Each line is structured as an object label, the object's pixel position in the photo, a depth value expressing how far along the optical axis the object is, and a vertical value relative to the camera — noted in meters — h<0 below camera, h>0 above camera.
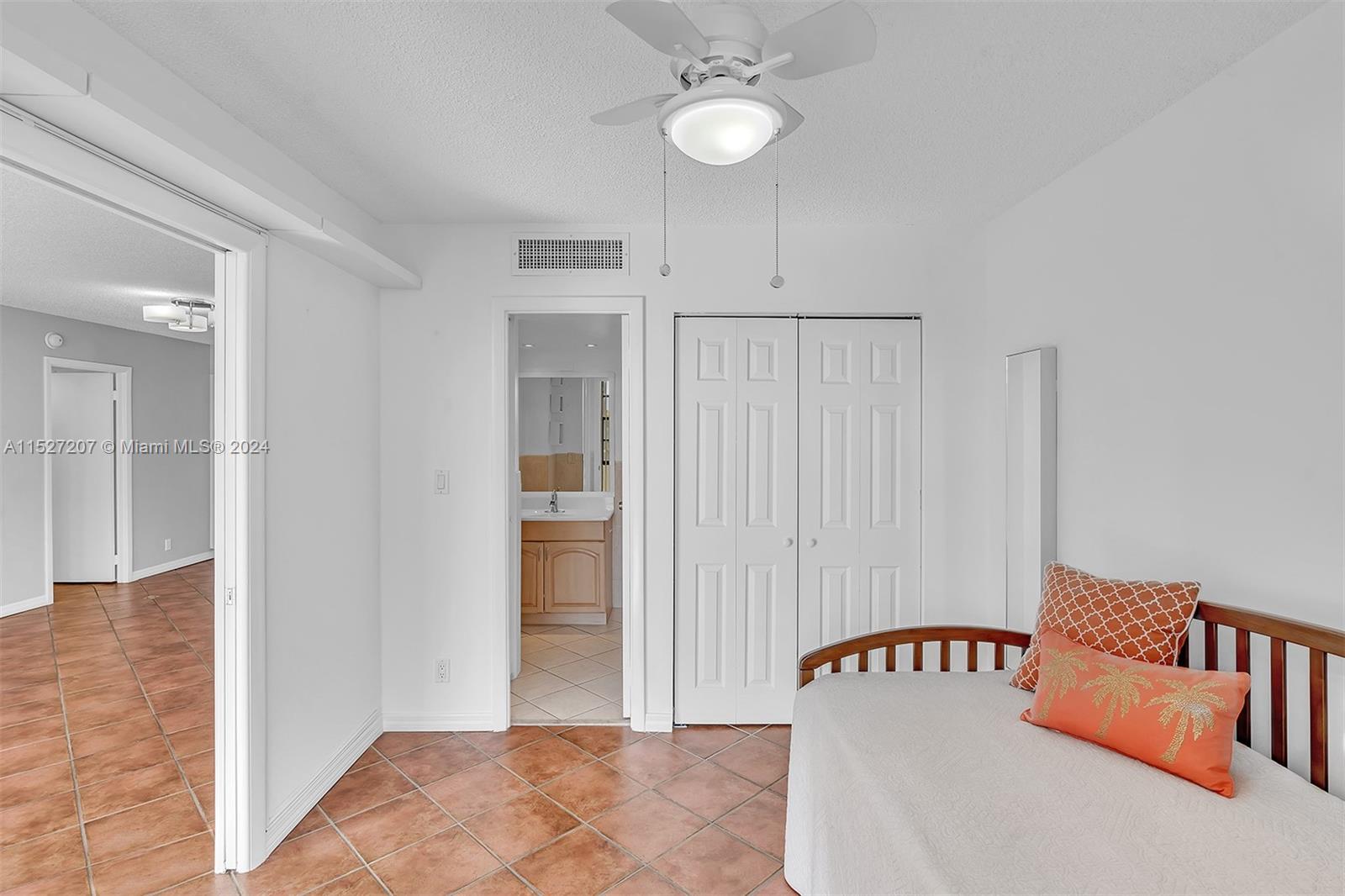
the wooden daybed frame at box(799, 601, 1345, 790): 1.61 -0.56
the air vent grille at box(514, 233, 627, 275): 3.27 +0.94
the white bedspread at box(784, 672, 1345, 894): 1.28 -0.82
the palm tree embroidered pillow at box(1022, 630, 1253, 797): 1.60 -0.69
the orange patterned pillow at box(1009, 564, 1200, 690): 1.87 -0.51
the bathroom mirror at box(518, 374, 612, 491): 5.41 +0.10
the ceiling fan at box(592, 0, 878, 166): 1.29 +0.81
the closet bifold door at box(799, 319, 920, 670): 3.33 -0.17
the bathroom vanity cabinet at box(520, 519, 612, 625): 5.03 -0.98
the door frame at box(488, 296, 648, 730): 3.27 -0.11
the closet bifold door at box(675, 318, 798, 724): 3.32 -0.43
